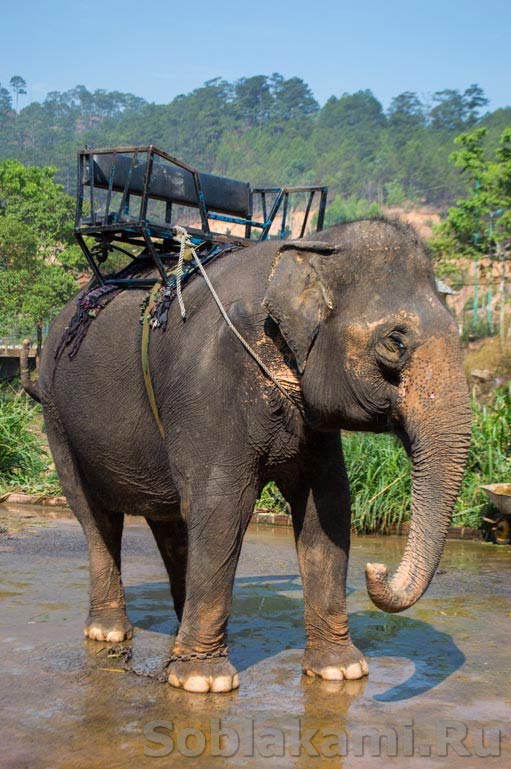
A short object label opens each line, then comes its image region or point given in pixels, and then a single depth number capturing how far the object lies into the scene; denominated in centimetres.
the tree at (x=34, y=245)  3369
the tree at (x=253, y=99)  17612
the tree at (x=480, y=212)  3394
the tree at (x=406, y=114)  15725
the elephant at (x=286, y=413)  448
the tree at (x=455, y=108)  14850
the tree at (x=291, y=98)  17975
